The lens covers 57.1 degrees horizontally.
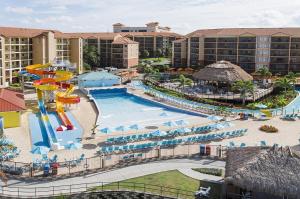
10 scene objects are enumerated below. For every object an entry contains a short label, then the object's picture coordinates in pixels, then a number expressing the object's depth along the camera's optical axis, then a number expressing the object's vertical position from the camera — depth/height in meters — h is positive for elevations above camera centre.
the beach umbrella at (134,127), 23.27 -4.57
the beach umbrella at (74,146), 19.52 -5.22
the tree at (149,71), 51.97 +0.38
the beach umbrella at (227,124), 24.47 -4.44
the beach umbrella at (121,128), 22.88 -4.60
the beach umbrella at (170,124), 23.87 -4.37
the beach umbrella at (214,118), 25.99 -4.17
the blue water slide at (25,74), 37.12 -0.37
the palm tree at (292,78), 42.03 -0.48
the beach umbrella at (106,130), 22.35 -4.70
